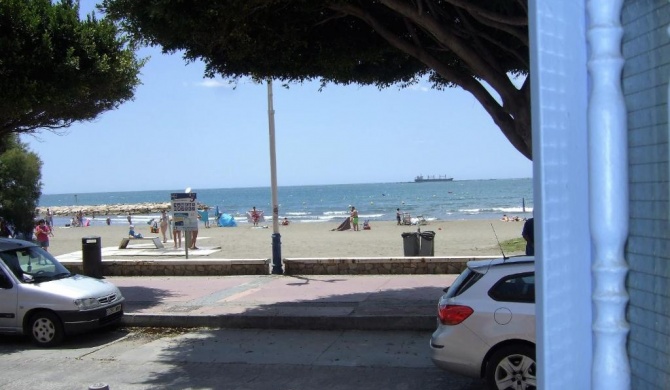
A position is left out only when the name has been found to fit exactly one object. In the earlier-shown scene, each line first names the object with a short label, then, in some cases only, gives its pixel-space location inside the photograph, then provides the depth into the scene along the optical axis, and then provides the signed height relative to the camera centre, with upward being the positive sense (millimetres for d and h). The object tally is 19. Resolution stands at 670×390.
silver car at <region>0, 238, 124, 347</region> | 10445 -1841
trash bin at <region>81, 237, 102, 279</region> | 17062 -1704
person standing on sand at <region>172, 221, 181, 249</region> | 24531 -2040
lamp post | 16573 -98
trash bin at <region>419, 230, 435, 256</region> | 17062 -1675
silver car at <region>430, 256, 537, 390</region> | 6498 -1530
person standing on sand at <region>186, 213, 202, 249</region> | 23812 -1868
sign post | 18812 -643
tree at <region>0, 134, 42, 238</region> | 27250 +339
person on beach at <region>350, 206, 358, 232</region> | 41250 -2345
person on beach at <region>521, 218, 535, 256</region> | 11195 -996
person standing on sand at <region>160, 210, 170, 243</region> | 29508 -1562
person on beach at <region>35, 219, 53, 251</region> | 21906 -1398
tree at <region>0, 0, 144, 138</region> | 12328 +2673
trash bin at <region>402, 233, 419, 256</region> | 16906 -1622
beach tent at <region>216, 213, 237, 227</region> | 50688 -2648
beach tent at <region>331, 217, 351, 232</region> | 42272 -2784
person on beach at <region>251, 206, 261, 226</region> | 50356 -2361
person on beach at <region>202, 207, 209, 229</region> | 48962 -2223
